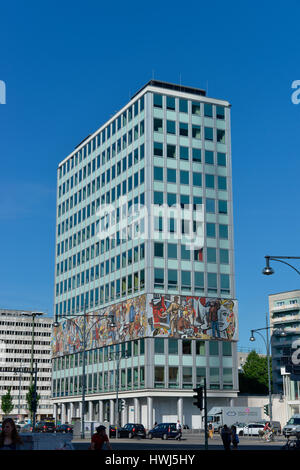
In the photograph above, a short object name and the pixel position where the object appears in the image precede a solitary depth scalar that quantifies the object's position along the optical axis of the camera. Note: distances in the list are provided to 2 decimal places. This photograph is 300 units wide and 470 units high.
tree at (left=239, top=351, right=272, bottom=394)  128.50
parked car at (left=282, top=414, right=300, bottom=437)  61.38
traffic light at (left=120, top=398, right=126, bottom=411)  73.38
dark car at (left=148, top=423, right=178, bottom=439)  60.38
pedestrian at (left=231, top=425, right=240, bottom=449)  38.69
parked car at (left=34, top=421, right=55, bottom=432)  71.06
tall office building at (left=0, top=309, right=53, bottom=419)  172.00
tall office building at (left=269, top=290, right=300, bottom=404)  139.50
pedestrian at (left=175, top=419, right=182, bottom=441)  58.71
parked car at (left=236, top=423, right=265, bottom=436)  71.06
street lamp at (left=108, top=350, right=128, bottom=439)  78.75
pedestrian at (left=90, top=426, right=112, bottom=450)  20.03
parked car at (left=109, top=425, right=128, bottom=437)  63.44
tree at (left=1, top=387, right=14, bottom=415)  148.00
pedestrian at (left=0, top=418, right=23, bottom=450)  14.50
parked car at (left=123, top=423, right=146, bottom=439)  62.69
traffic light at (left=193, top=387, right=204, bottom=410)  35.38
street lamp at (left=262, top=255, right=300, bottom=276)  35.53
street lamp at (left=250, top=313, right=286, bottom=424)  62.90
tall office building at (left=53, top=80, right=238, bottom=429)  80.06
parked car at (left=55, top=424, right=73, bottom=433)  68.31
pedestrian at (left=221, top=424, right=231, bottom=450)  33.38
